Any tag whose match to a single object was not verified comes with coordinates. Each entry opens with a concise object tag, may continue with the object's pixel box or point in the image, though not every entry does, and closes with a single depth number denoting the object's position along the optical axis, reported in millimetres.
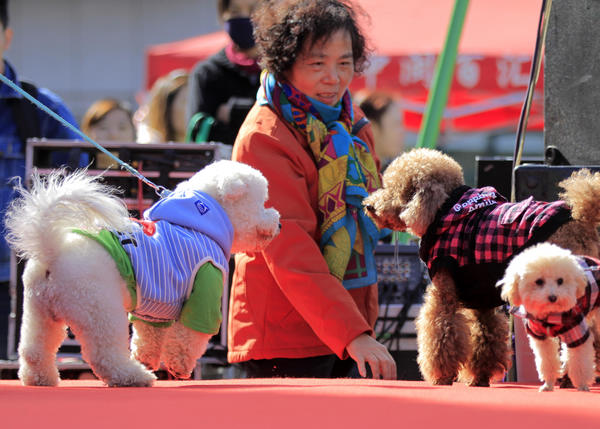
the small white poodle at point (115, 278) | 5555
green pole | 13062
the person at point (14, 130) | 9617
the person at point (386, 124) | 14312
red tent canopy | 18922
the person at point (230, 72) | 12602
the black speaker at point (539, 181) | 7410
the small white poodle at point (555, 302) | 5293
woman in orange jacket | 6867
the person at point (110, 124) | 14812
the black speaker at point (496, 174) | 9023
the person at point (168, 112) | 15852
